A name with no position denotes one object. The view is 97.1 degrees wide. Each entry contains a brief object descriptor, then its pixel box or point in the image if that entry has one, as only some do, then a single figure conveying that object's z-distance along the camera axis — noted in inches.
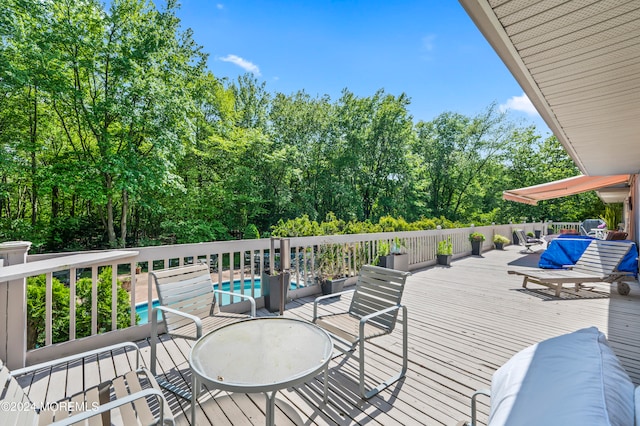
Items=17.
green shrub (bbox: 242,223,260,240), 523.8
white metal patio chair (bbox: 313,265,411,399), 91.3
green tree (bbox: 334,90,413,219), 735.7
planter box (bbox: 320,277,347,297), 188.7
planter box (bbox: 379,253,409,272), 230.8
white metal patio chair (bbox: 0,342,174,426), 44.4
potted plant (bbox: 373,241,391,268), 230.5
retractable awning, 332.8
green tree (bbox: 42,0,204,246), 406.3
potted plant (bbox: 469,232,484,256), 369.1
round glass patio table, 57.4
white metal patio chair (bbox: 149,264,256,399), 94.4
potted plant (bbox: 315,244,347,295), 190.7
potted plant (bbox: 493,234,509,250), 428.7
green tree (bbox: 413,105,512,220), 819.4
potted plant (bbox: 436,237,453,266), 299.0
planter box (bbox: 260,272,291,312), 158.2
